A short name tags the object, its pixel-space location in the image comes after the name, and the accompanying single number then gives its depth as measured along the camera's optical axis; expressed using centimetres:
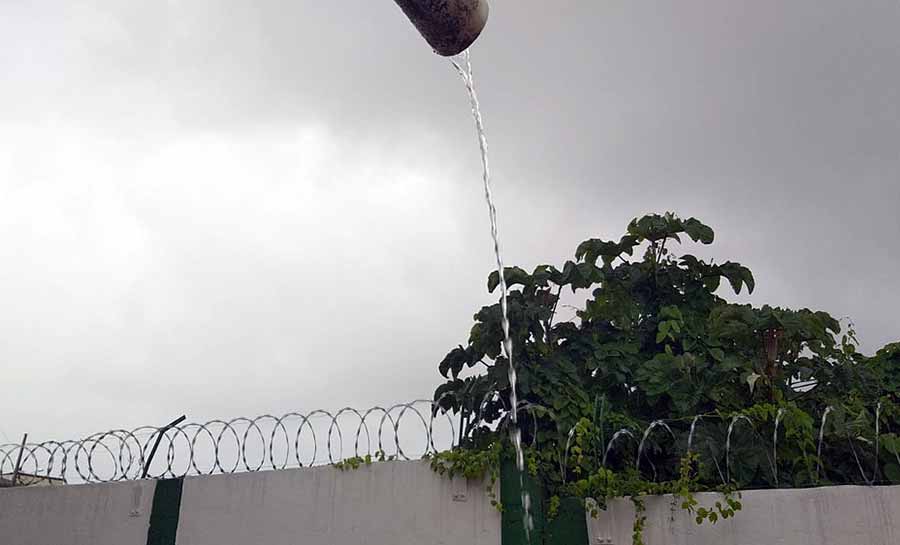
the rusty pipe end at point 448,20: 172
